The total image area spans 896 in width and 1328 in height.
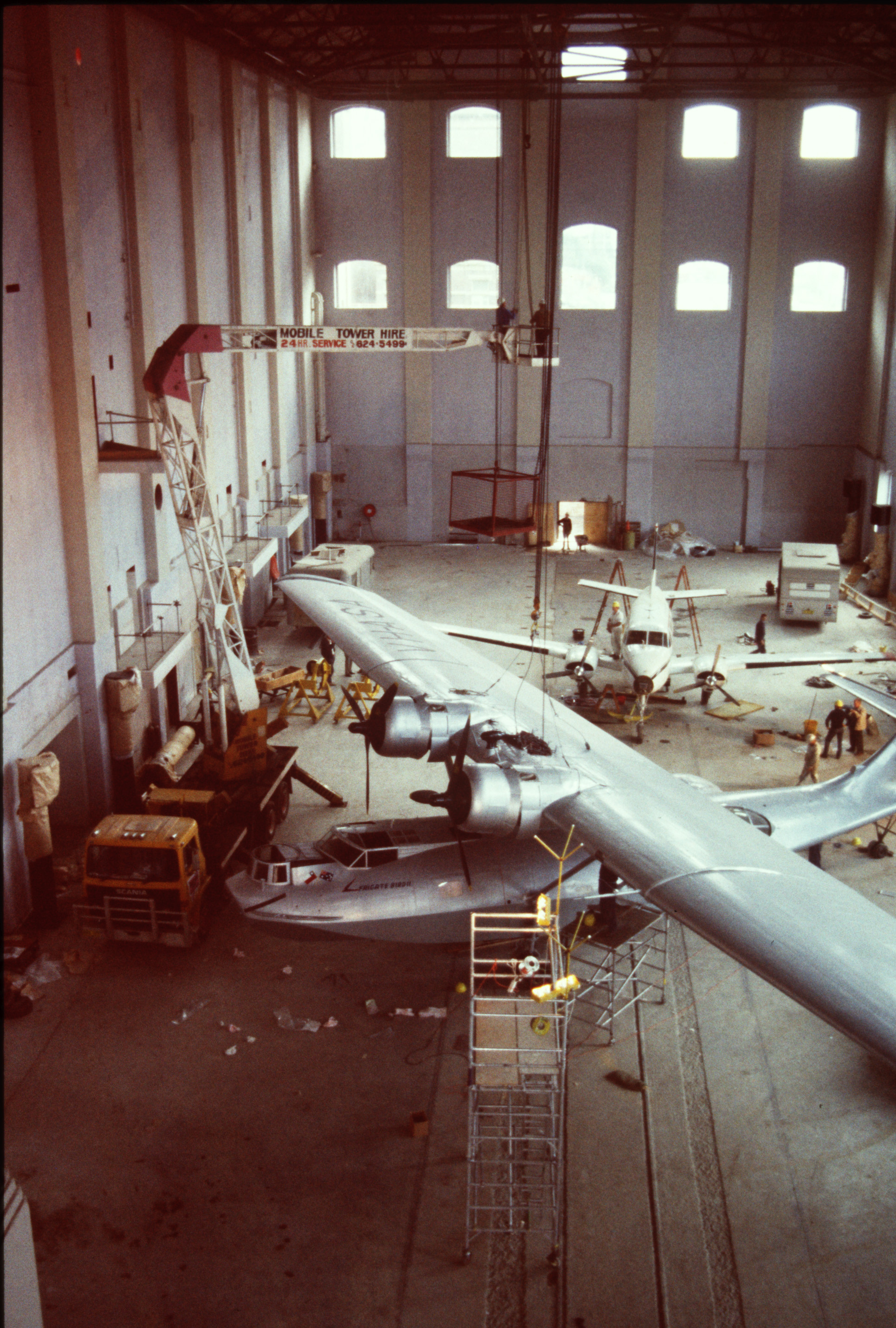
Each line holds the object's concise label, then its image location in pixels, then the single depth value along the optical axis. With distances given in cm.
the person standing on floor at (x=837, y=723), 2469
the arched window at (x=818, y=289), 4125
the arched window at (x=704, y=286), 4147
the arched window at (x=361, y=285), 4262
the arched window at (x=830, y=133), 3988
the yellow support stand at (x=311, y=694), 2734
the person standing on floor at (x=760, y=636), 3133
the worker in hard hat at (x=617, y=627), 2861
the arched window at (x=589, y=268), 4141
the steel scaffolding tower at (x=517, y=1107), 1234
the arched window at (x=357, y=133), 4116
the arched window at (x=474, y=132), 4078
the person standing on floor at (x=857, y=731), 2534
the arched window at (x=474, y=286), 4194
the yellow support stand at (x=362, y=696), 2677
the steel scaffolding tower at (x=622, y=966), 1641
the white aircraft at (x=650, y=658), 2655
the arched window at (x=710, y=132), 4016
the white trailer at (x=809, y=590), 3347
